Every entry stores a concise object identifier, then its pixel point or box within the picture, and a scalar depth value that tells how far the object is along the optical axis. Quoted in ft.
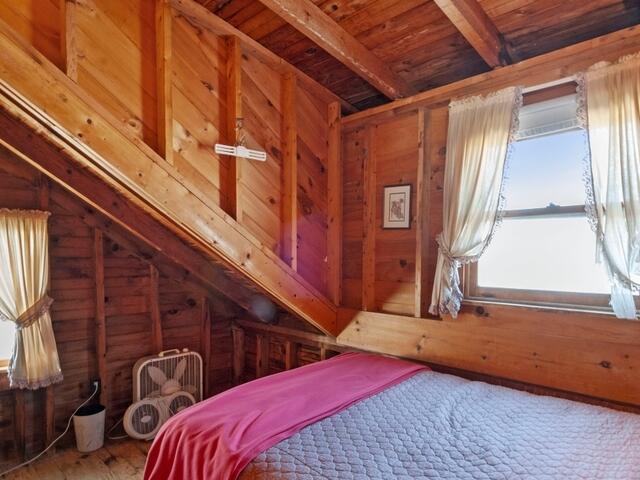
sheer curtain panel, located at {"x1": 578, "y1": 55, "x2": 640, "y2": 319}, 5.68
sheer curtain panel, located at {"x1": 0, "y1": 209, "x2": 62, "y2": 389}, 8.63
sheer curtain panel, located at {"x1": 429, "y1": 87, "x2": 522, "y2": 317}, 6.97
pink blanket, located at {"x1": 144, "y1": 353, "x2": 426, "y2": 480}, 4.70
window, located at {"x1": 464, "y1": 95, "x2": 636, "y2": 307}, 6.70
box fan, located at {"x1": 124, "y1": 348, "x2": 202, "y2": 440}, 9.87
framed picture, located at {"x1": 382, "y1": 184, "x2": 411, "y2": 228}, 8.64
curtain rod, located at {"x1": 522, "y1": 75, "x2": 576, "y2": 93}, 6.45
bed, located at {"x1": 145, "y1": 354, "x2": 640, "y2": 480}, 4.32
